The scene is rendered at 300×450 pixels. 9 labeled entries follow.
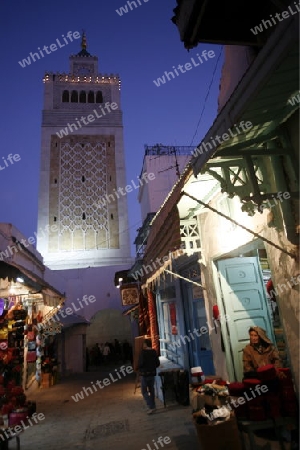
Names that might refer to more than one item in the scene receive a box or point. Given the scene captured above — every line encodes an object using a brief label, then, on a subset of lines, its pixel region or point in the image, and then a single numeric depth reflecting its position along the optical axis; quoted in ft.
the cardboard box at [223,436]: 12.64
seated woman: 15.98
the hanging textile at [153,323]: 33.35
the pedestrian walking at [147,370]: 25.08
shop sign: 41.42
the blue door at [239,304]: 17.98
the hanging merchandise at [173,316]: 34.21
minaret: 80.79
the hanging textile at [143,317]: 36.28
